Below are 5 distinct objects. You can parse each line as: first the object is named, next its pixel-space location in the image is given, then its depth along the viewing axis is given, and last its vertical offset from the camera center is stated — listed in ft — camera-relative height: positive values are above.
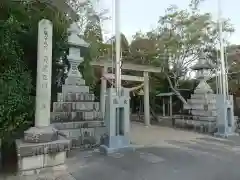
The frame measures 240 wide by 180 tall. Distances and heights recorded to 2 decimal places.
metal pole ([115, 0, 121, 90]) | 18.14 +4.97
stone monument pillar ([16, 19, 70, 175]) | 11.39 -1.92
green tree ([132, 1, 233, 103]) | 39.37 +12.28
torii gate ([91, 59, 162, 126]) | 32.84 +4.54
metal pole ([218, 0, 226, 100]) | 25.13 +4.33
